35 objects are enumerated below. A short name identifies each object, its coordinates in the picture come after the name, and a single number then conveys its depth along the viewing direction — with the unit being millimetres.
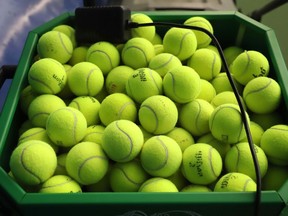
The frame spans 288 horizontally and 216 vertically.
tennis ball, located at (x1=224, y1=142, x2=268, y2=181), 708
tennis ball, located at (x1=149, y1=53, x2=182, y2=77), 877
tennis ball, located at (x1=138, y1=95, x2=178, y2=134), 750
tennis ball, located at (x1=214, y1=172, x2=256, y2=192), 657
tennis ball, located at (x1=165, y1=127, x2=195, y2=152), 775
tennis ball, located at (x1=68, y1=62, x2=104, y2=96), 852
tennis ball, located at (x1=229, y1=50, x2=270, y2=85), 882
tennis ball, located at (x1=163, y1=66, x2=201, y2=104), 786
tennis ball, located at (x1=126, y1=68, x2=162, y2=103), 813
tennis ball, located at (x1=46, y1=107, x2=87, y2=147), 740
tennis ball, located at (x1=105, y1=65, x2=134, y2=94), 892
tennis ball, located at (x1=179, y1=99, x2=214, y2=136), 797
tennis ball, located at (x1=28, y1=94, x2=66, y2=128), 813
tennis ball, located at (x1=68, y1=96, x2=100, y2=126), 832
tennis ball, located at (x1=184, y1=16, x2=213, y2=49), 988
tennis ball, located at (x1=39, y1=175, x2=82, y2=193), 678
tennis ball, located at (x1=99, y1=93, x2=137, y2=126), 797
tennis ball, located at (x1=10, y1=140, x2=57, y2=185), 672
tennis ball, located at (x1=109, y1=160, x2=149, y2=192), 710
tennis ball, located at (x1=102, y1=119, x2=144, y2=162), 693
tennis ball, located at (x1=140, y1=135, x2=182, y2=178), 691
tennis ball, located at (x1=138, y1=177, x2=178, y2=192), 667
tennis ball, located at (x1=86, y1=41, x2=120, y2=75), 923
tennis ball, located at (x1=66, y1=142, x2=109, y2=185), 688
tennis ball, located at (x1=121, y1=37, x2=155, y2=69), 933
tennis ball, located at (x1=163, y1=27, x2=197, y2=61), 928
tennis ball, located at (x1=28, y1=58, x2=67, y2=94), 839
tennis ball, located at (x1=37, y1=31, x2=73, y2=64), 929
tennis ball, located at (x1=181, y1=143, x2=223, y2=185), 696
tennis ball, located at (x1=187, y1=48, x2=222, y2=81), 926
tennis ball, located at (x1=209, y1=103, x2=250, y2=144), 731
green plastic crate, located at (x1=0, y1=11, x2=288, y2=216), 616
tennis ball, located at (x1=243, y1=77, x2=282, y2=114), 811
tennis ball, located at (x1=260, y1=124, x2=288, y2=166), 729
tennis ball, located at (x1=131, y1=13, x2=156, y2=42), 993
